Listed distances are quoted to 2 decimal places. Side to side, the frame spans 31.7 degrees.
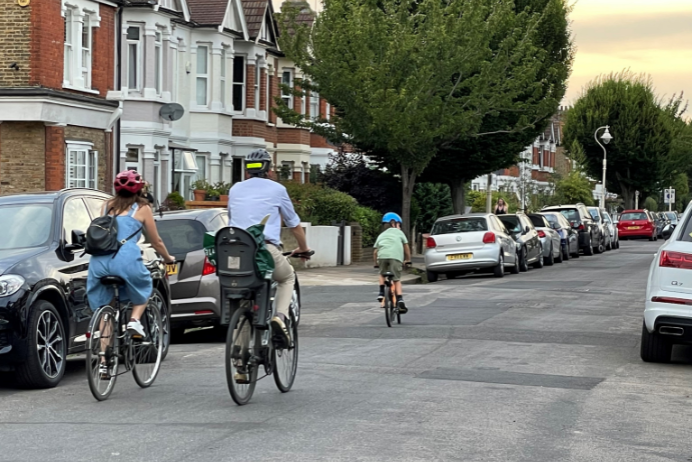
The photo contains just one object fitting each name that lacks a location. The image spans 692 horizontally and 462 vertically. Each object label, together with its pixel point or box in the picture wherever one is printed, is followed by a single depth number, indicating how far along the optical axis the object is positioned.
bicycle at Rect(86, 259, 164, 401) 9.38
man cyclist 9.52
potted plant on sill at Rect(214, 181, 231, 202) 35.41
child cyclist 17.17
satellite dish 34.09
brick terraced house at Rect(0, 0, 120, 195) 28.83
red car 64.81
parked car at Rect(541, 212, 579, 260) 39.31
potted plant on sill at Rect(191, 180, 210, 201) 33.56
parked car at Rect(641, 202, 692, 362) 11.84
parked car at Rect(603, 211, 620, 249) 49.53
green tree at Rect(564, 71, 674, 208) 79.06
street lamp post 65.69
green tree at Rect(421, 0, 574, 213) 37.25
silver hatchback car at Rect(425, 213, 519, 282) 28.33
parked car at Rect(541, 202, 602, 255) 42.97
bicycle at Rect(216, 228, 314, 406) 9.00
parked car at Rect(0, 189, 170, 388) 10.27
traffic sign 86.69
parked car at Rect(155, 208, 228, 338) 14.60
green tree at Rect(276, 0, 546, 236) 31.36
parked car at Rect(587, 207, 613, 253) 46.50
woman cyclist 9.71
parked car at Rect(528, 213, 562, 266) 35.59
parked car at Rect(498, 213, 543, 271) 31.94
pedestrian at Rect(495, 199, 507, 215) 41.19
